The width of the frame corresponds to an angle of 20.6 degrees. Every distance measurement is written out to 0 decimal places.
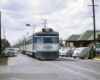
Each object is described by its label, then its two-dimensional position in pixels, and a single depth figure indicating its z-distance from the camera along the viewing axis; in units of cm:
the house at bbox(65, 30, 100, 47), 8319
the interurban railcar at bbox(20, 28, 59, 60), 3272
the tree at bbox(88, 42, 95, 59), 4212
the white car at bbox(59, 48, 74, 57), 4981
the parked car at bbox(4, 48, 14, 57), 4952
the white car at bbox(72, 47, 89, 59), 3988
